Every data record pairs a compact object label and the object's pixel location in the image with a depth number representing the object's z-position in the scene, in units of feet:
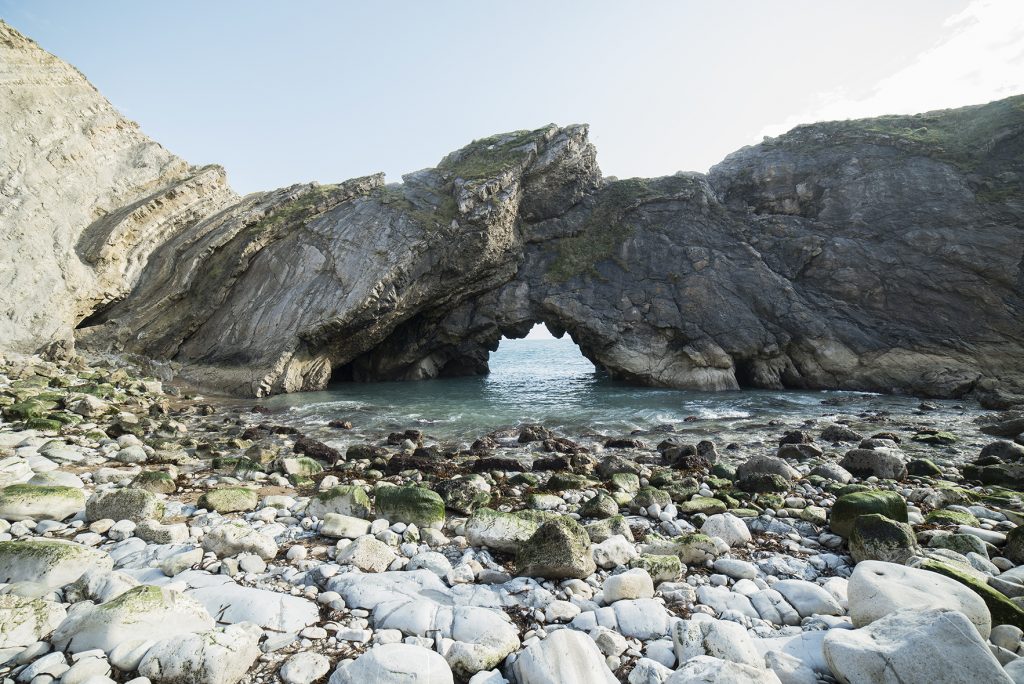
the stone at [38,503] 18.56
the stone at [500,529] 18.61
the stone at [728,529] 20.10
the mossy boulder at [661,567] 16.40
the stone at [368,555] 16.63
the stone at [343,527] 19.21
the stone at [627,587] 14.51
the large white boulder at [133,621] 10.40
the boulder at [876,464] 33.21
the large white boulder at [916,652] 9.27
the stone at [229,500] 21.91
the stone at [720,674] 9.52
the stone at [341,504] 21.94
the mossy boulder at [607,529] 20.02
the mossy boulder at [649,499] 25.09
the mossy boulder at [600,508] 23.61
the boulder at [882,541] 17.57
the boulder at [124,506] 19.30
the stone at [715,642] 11.10
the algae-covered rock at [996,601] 12.28
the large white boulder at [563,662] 10.15
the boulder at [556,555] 15.89
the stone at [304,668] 10.26
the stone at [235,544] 16.75
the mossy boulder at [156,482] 24.68
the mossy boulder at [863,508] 20.36
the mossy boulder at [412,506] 21.36
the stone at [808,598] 13.99
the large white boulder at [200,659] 9.69
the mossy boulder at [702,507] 24.31
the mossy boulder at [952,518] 21.27
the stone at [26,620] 10.43
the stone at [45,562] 13.39
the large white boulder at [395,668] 9.82
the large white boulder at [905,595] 12.14
